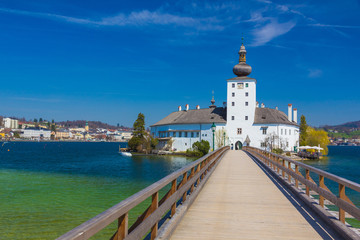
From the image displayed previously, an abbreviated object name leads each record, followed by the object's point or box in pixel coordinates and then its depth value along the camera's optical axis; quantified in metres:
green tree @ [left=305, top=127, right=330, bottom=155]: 79.38
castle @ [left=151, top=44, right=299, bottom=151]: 67.62
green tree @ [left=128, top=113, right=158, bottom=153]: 80.12
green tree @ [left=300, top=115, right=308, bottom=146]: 82.46
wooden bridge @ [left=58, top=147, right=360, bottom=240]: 4.19
